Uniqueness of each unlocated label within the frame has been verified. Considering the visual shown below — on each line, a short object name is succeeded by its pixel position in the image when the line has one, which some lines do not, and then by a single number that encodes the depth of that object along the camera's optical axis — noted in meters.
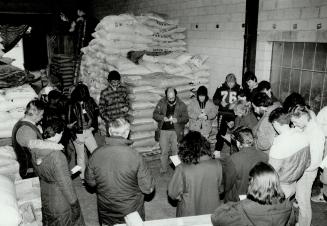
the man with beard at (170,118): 5.89
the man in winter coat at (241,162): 3.37
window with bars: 5.43
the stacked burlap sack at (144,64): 6.83
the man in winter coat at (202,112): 6.05
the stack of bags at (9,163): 4.23
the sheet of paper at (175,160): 3.79
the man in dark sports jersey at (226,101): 6.12
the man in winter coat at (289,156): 3.41
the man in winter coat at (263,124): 4.29
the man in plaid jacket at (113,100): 6.09
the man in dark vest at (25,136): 3.91
